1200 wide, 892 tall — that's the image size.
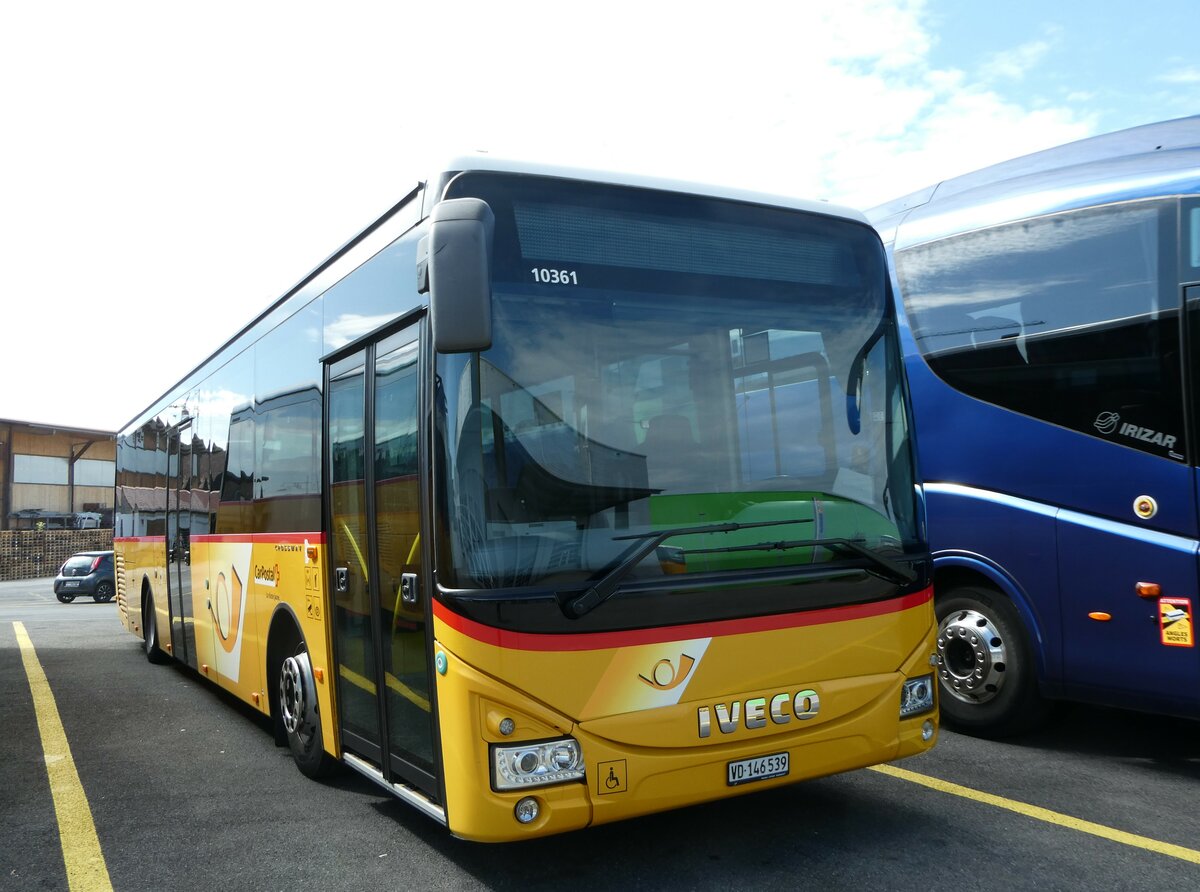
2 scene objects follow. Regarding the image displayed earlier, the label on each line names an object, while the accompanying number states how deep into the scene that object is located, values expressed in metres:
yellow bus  3.81
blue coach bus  5.68
